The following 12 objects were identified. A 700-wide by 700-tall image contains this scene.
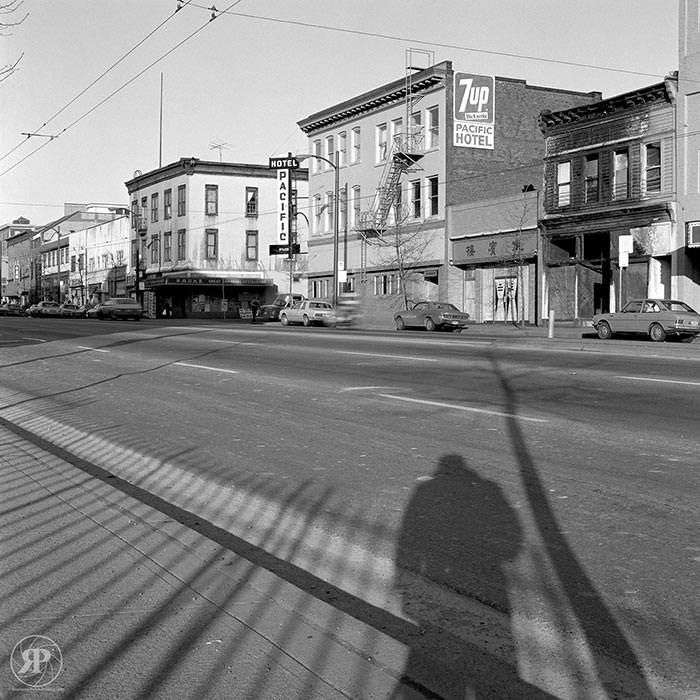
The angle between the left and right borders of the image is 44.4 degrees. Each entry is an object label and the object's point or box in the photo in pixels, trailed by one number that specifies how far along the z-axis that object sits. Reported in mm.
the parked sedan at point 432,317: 35781
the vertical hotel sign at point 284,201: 56750
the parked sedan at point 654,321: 27016
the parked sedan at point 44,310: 73875
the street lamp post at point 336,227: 45600
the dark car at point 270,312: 55500
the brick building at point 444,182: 42812
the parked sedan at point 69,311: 71025
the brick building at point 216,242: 74625
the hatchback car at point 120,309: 54531
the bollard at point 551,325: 26578
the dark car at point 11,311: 82800
